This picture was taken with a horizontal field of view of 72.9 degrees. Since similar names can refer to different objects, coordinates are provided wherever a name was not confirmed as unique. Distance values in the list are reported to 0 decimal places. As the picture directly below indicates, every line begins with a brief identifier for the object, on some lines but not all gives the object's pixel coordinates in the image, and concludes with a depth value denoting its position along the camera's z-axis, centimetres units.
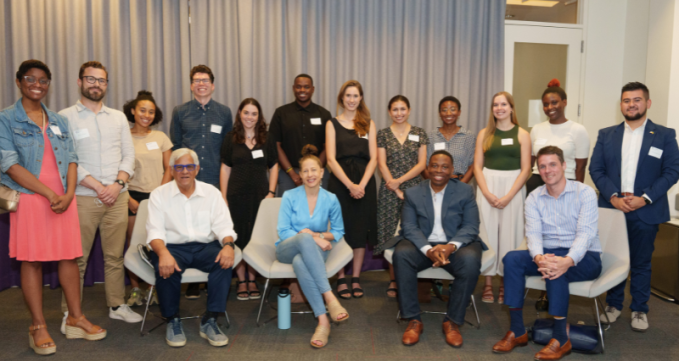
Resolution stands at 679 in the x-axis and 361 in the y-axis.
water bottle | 333
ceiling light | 536
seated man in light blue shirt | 288
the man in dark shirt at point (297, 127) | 425
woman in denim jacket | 283
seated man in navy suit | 311
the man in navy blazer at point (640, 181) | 335
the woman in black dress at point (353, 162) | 404
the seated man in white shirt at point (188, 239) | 308
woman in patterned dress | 405
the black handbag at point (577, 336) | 293
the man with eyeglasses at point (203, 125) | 399
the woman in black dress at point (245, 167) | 390
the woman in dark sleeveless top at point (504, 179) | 376
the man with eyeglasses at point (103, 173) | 329
